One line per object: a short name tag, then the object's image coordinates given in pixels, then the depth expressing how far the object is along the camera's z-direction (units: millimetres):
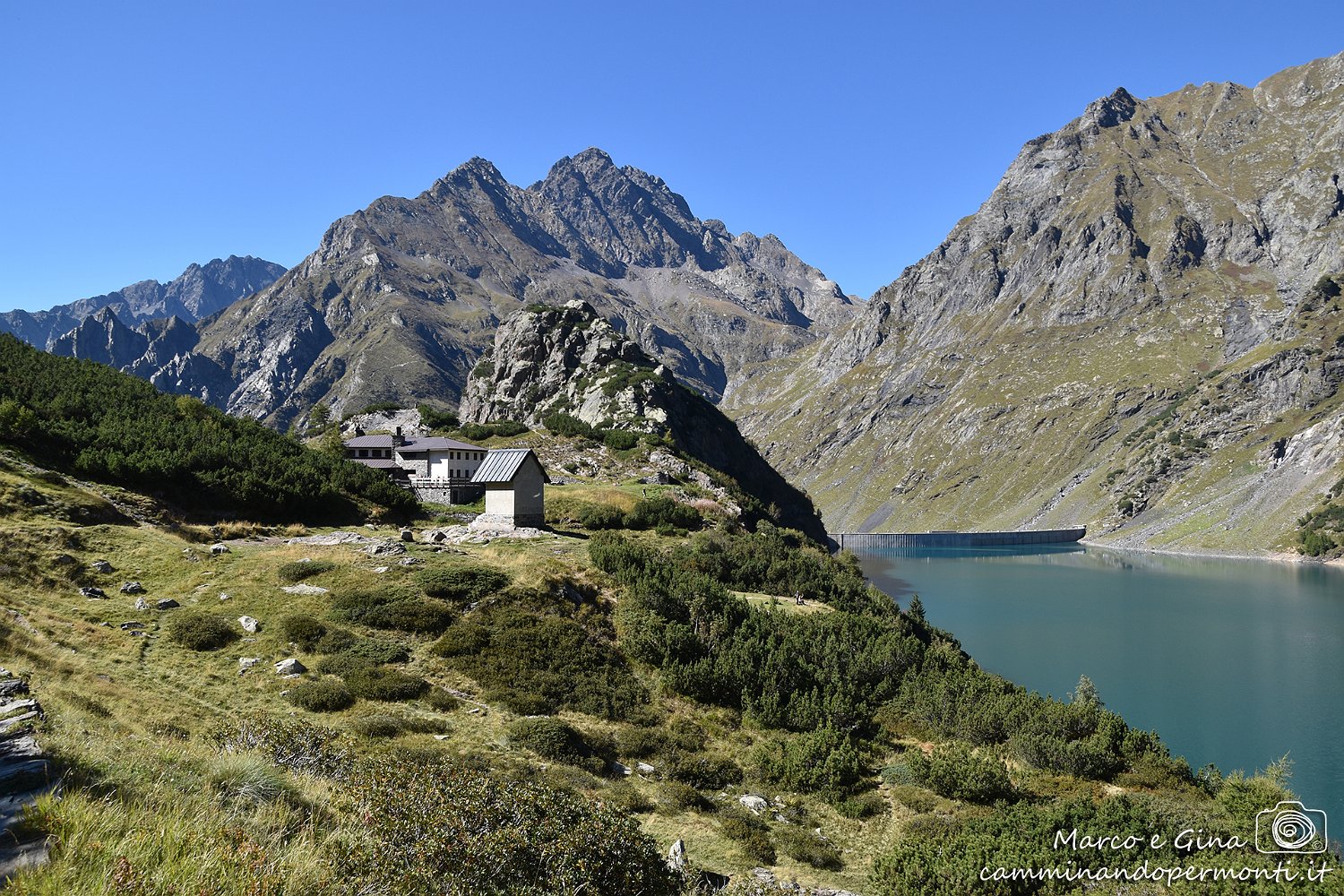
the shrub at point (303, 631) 26703
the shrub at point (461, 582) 32125
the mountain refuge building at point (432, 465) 66250
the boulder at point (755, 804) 21200
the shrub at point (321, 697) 22125
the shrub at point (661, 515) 59781
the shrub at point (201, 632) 25031
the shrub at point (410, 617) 29266
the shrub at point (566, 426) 93000
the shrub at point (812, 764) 23422
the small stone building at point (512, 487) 48844
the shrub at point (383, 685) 23719
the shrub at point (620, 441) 89125
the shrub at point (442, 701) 23859
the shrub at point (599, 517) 57812
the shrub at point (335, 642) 26453
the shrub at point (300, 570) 32562
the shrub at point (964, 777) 23078
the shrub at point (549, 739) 21609
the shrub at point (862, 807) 21891
